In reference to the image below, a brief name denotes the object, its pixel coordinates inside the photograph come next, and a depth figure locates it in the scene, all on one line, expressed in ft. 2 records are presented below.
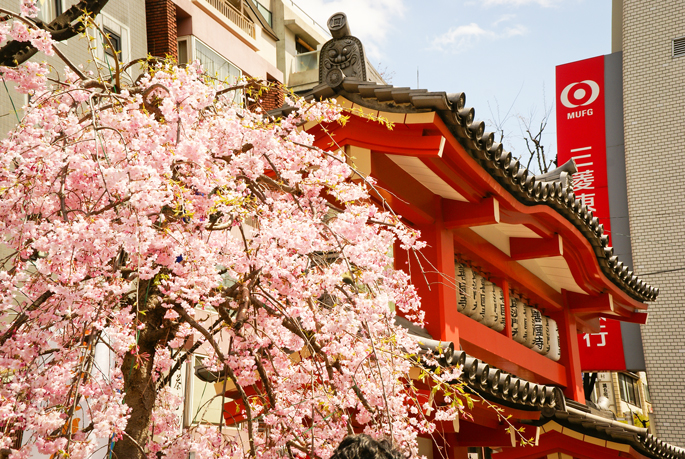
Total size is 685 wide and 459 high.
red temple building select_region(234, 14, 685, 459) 18.69
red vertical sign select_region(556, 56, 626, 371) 44.09
